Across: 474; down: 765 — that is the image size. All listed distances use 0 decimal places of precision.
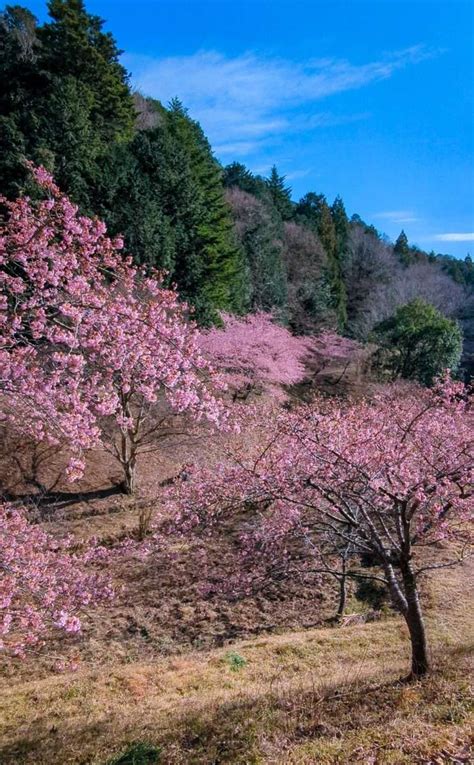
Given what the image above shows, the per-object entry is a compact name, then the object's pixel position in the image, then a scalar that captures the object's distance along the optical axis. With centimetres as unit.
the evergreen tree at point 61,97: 1493
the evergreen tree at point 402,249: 5069
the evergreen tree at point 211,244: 1905
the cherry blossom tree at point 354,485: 548
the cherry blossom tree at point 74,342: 496
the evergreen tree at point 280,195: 4225
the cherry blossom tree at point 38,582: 546
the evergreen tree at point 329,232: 3377
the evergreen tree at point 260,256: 2664
